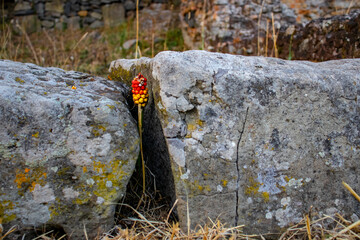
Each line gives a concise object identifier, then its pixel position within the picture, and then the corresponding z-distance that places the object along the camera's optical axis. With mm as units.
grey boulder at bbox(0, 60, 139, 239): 640
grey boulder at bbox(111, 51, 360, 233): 686
